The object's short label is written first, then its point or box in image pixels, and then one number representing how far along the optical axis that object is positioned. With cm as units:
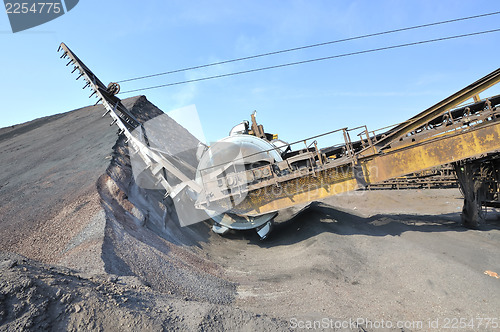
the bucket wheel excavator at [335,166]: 709
